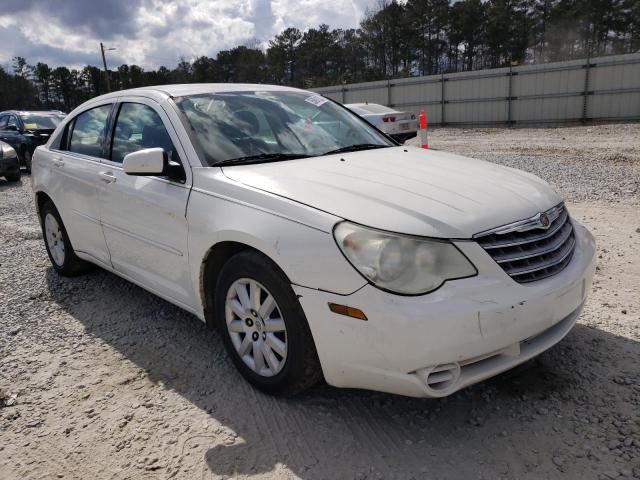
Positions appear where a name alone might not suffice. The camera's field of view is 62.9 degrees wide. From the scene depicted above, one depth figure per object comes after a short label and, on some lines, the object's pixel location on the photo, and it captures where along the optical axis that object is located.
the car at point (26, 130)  13.51
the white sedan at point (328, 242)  2.18
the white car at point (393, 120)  15.59
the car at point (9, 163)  11.74
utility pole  44.75
